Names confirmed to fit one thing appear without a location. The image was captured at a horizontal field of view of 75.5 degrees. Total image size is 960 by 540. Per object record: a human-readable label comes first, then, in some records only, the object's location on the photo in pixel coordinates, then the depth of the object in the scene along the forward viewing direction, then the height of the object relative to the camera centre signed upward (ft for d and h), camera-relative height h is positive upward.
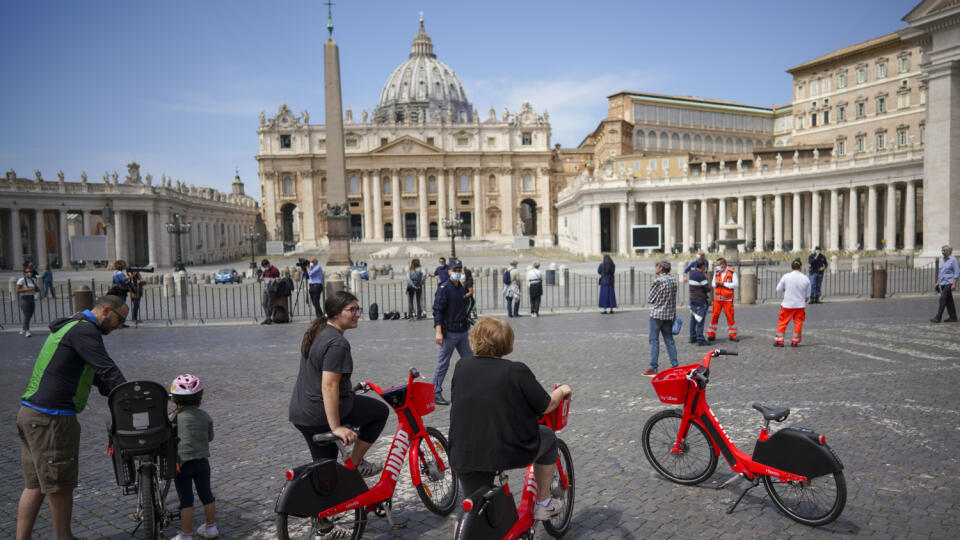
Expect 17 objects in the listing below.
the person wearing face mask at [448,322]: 25.82 -3.04
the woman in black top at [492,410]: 10.89 -2.87
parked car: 116.78 -4.27
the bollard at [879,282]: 59.21 -3.91
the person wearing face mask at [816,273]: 57.57 -2.85
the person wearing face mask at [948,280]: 41.72 -2.76
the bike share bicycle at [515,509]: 10.36 -4.71
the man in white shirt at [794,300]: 34.78 -3.21
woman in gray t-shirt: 12.84 -3.02
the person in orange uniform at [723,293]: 37.04 -2.95
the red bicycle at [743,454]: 13.65 -5.10
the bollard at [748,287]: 58.95 -4.11
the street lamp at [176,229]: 129.90 +5.73
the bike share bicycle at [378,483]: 11.80 -4.78
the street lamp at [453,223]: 147.43 +6.40
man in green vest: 12.53 -3.08
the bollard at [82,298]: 41.11 -2.75
